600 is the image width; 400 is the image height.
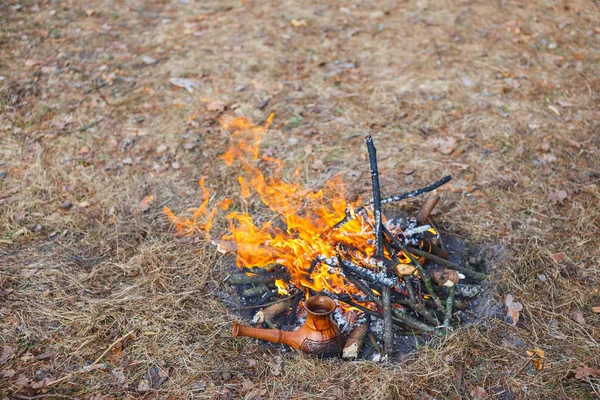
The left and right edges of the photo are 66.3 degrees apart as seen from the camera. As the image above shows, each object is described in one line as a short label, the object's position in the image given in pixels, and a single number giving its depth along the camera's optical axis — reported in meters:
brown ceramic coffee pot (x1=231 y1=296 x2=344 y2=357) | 3.35
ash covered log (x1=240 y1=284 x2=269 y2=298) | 3.99
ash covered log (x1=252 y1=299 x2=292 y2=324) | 3.75
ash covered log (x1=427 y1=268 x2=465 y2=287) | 3.78
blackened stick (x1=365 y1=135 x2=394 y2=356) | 3.40
